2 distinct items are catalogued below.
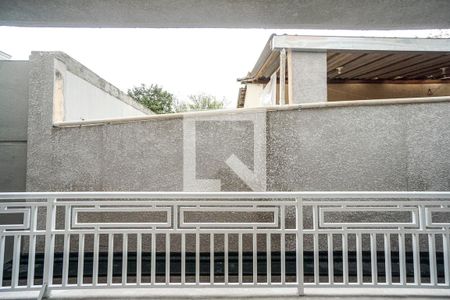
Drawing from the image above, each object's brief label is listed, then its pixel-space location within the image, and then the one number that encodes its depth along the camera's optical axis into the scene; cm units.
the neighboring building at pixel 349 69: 509
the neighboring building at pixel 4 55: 552
